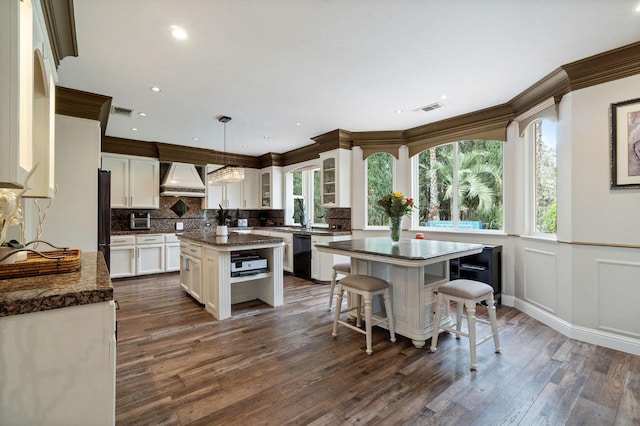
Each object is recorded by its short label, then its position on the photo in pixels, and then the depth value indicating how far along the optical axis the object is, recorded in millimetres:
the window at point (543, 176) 3412
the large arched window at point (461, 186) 4246
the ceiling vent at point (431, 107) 3922
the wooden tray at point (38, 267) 1370
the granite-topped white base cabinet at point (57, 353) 1052
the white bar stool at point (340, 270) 3613
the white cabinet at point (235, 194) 6746
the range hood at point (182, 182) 6102
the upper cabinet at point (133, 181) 5625
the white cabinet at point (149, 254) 5605
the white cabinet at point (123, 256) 5379
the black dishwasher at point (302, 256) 5426
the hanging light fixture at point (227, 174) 4410
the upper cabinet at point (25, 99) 1085
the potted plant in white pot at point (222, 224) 3984
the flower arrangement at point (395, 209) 3322
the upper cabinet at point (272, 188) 7016
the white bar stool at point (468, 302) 2387
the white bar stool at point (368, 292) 2641
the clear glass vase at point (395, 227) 3395
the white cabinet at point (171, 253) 5887
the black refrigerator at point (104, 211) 3689
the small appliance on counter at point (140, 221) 5910
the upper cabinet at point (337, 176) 5332
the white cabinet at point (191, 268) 3936
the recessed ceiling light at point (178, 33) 2297
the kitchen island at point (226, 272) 3436
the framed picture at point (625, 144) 2592
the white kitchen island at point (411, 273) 2645
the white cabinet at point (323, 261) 5141
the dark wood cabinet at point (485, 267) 3883
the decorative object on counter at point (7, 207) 1300
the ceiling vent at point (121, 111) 4031
